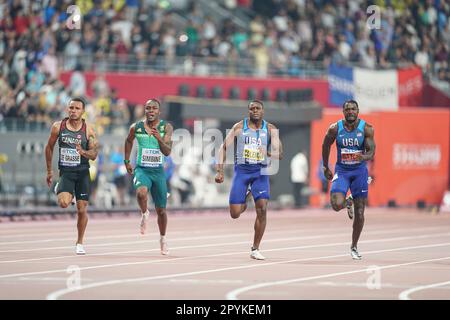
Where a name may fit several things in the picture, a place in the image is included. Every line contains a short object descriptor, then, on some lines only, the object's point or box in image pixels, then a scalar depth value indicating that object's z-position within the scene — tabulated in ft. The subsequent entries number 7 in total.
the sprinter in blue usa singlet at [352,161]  57.16
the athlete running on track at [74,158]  58.08
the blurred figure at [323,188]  119.77
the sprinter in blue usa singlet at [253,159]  56.70
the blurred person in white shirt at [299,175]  116.57
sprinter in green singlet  58.34
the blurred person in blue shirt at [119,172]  103.04
